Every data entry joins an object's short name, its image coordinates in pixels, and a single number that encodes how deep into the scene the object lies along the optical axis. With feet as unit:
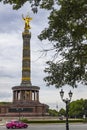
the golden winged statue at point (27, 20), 351.67
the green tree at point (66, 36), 46.21
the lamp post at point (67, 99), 89.81
